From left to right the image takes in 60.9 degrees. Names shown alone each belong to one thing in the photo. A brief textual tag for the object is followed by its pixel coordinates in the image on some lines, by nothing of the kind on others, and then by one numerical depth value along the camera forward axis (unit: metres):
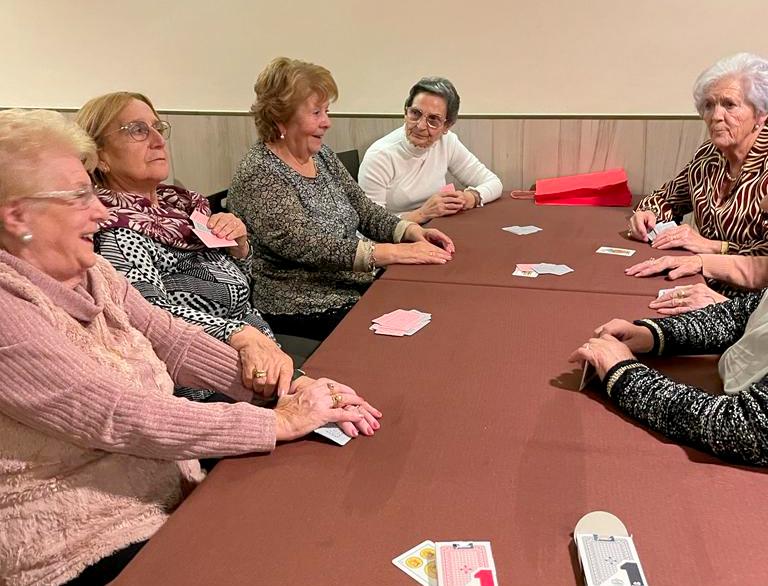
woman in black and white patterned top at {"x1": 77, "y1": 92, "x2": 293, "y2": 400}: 1.63
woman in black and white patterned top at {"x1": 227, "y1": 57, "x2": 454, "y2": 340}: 2.23
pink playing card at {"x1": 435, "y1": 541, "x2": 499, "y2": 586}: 0.84
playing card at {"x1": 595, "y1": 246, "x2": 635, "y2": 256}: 2.23
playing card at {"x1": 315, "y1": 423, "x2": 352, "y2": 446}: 1.16
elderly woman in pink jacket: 1.04
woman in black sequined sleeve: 1.05
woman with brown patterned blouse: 2.19
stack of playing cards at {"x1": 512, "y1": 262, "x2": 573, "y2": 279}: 2.03
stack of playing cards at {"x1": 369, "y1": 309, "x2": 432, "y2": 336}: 1.62
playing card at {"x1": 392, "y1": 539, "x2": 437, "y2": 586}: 0.85
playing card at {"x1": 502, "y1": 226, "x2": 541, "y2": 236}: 2.55
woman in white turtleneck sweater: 3.02
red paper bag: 3.10
